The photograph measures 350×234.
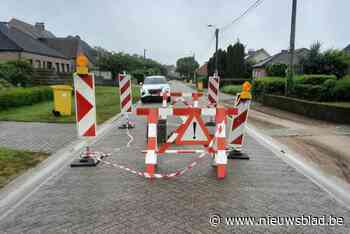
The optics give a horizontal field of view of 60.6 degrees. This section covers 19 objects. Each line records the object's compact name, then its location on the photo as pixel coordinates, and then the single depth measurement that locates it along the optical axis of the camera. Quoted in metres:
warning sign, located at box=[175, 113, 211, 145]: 5.36
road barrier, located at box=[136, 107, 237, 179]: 5.31
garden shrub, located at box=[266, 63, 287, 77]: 31.88
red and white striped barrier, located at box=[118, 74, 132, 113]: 10.12
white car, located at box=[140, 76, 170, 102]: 19.34
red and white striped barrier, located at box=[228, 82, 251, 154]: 5.91
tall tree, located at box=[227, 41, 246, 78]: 43.97
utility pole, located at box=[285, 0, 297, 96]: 16.42
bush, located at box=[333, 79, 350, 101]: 14.02
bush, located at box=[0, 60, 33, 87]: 19.27
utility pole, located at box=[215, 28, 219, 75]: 36.59
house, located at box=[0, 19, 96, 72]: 31.19
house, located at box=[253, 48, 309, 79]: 45.20
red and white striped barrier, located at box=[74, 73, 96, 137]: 5.73
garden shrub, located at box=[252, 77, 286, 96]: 19.52
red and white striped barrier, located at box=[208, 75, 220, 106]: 10.99
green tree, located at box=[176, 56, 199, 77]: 115.75
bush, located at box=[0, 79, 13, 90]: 16.24
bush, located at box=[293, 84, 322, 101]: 15.08
